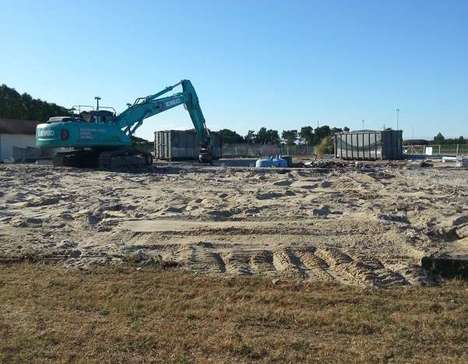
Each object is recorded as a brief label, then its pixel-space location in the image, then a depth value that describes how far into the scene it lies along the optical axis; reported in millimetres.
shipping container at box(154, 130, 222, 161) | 47969
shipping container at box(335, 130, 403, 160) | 47000
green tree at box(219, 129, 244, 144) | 106000
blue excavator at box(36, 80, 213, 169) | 31062
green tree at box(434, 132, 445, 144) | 110088
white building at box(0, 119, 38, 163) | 58562
